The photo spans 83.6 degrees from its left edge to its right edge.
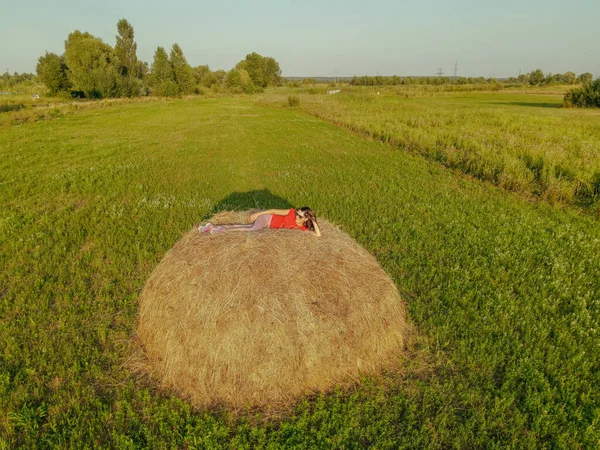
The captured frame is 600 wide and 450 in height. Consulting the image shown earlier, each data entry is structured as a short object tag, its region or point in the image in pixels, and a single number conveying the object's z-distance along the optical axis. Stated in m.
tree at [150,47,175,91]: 84.06
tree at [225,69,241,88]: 98.80
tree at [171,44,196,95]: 83.81
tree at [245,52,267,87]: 116.44
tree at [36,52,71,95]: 68.88
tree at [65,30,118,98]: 65.75
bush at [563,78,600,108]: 42.81
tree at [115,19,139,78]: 83.06
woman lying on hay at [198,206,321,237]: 6.36
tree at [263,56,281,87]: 136.75
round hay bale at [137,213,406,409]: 4.75
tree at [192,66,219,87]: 111.26
